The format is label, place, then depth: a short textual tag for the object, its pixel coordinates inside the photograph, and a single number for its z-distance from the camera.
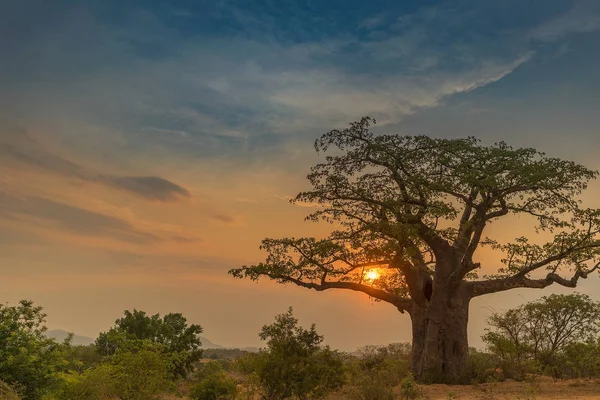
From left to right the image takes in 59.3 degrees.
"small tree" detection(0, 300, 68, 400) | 13.77
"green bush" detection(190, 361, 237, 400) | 18.30
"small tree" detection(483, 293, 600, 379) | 32.85
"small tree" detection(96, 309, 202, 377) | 33.19
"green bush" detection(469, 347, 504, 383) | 22.50
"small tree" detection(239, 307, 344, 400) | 17.02
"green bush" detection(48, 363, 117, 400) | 15.16
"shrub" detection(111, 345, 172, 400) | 15.38
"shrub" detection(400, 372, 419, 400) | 16.49
